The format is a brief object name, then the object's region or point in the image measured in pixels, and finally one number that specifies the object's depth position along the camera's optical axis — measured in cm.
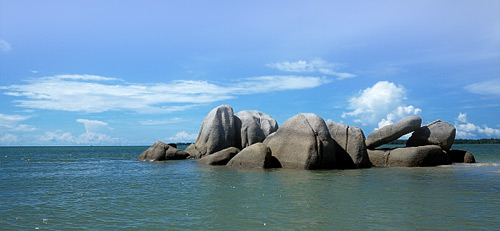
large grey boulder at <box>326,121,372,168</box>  2020
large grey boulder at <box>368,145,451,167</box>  2045
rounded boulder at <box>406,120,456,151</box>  2373
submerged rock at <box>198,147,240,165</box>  2256
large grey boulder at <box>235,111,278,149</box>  3077
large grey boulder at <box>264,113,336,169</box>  1858
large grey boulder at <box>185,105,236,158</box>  2919
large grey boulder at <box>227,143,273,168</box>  1942
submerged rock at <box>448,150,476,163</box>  2412
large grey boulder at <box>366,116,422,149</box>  2241
